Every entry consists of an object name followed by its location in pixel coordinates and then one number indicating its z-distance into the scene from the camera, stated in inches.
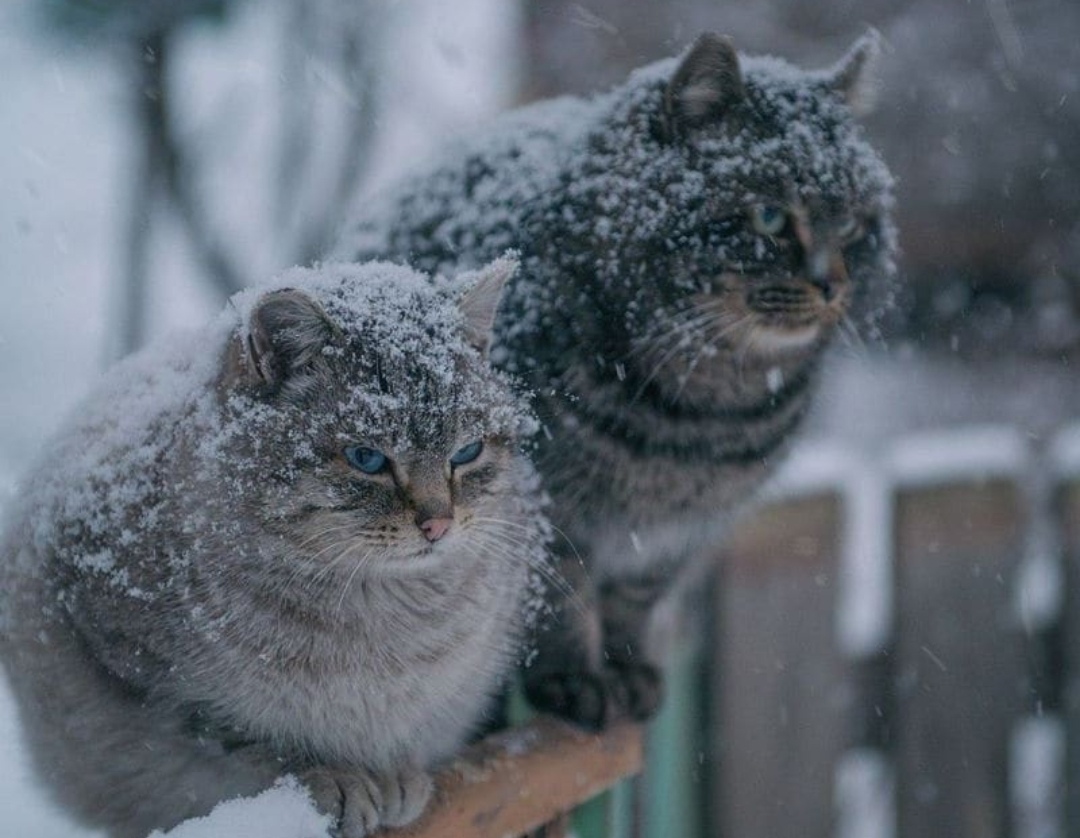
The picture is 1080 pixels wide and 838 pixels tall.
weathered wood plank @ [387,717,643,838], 44.2
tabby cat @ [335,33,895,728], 46.8
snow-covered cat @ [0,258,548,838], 37.6
